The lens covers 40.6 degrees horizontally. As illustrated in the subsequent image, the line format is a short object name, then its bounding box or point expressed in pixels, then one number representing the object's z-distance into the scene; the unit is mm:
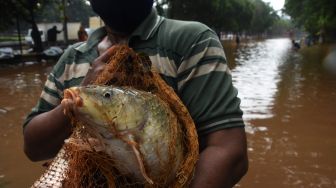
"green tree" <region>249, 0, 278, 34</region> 104331
